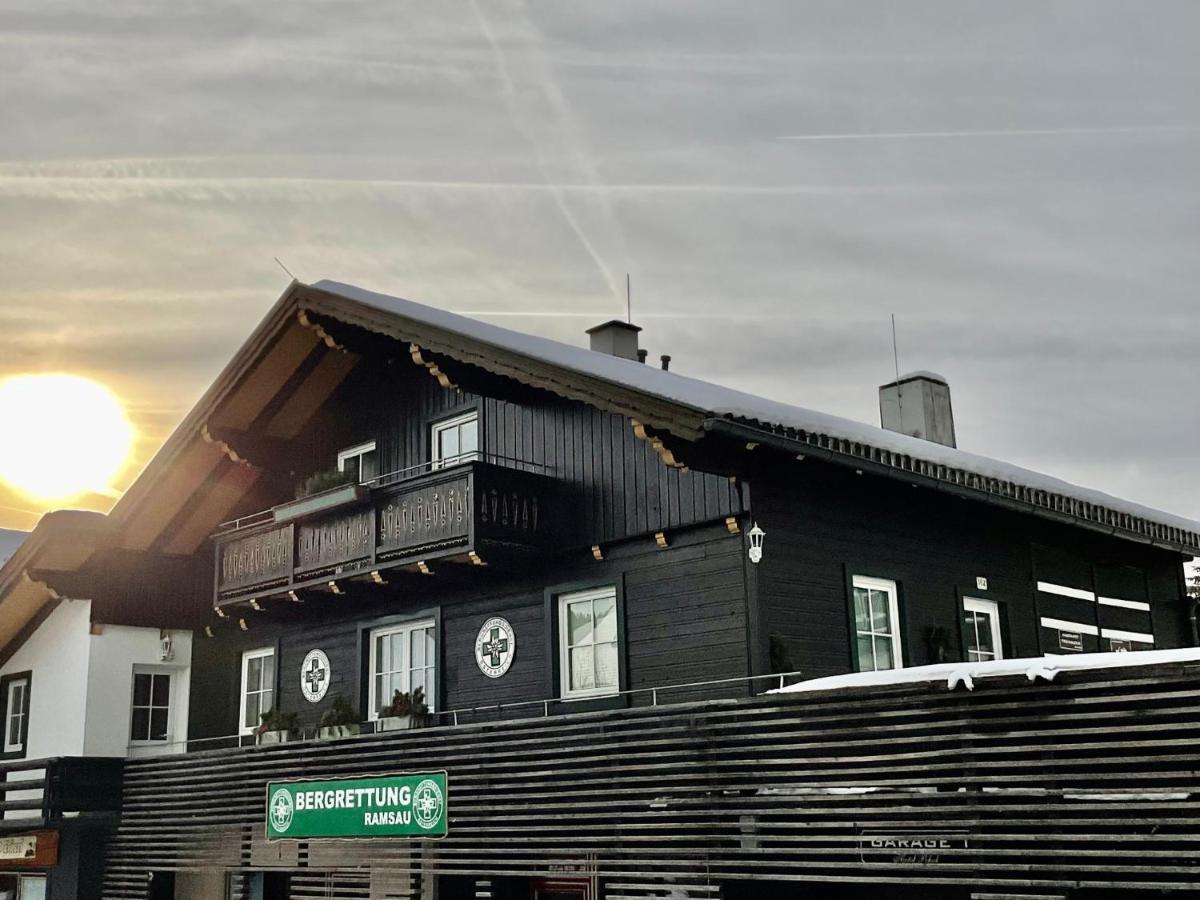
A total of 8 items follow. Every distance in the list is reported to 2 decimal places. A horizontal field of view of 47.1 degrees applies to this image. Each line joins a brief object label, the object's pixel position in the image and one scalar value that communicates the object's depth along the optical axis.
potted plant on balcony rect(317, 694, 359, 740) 18.22
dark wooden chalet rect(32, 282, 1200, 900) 11.27
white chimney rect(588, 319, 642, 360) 20.19
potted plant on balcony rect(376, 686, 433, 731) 17.27
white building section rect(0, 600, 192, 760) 21.41
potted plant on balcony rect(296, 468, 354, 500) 18.70
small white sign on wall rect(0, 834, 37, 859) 21.58
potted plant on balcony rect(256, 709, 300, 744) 19.30
